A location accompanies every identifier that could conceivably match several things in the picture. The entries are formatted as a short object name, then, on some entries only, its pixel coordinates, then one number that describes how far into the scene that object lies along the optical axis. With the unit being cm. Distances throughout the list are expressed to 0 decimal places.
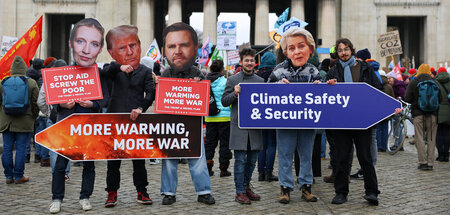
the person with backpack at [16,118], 904
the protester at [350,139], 711
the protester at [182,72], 721
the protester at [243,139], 728
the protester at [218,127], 1002
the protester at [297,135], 719
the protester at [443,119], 1184
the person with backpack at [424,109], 1077
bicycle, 1294
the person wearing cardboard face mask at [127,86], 700
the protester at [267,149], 923
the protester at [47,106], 828
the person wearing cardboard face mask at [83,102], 680
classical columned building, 4197
